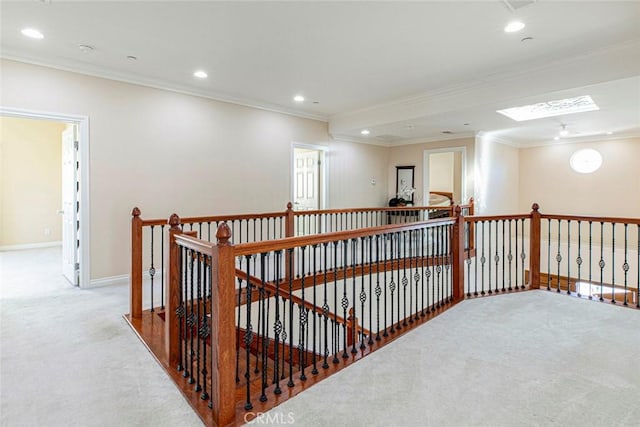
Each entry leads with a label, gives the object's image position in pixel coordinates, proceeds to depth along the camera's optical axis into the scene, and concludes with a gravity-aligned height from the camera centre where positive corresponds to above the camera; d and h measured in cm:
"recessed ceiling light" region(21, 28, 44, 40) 327 +174
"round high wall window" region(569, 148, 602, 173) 771 +118
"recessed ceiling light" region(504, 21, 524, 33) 311 +173
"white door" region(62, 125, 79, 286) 431 +6
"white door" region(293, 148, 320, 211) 716 +67
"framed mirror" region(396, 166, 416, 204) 819 +69
